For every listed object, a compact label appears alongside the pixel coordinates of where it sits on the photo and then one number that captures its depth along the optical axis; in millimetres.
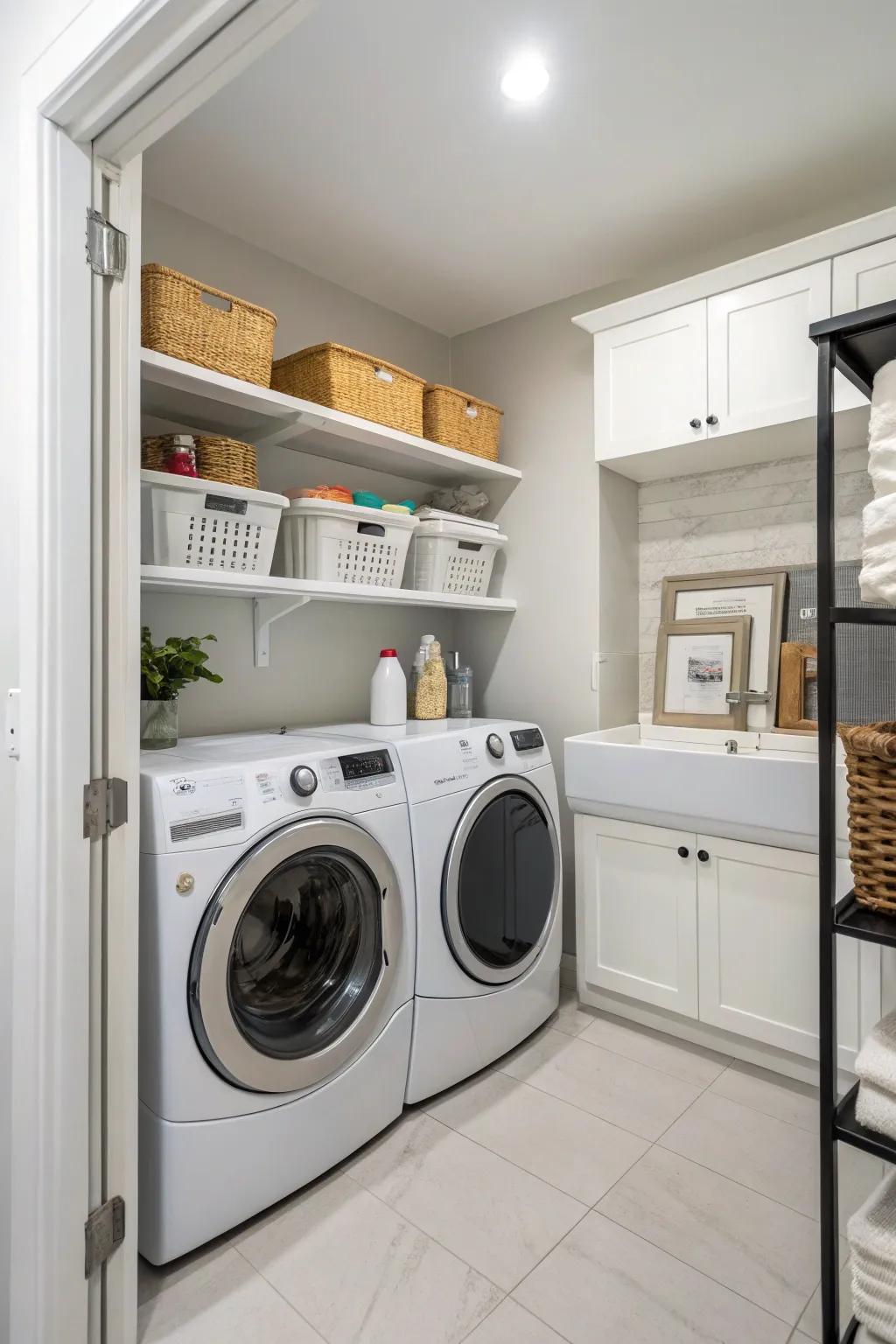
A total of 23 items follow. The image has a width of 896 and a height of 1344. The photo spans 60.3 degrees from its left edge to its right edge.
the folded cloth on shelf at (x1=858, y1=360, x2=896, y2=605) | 1265
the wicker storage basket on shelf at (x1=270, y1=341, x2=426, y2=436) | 2207
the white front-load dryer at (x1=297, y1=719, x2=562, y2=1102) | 2012
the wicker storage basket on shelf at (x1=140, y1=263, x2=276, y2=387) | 1812
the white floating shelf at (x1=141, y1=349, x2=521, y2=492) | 1916
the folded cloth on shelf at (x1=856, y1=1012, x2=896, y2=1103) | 1235
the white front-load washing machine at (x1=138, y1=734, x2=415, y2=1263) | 1468
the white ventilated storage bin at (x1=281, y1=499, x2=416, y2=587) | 2227
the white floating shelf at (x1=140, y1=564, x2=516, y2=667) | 1824
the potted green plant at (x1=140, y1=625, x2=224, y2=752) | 1857
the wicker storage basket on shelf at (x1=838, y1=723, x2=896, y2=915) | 1278
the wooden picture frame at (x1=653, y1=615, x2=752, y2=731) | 2514
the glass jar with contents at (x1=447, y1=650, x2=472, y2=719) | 2826
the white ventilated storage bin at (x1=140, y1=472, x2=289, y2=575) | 1849
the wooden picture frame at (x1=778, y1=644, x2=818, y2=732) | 2398
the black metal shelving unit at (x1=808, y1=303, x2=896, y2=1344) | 1287
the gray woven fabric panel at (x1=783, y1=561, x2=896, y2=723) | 2158
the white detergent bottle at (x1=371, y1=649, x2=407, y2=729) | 2422
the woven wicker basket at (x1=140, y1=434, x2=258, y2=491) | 1934
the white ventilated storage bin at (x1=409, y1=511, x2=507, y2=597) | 2637
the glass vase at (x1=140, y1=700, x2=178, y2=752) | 1900
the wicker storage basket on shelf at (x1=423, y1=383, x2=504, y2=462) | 2623
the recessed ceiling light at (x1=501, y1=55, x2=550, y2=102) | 1720
